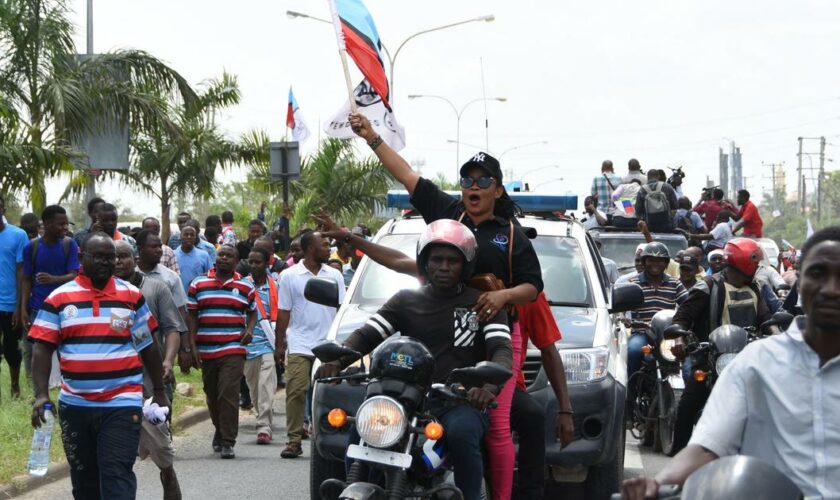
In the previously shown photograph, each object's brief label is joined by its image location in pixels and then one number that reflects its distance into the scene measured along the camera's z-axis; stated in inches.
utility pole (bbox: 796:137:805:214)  4247.5
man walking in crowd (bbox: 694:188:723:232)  922.1
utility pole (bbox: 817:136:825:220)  3576.5
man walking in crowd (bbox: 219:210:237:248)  811.4
